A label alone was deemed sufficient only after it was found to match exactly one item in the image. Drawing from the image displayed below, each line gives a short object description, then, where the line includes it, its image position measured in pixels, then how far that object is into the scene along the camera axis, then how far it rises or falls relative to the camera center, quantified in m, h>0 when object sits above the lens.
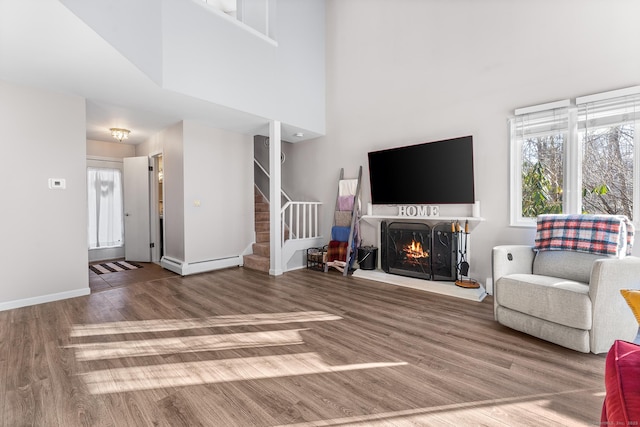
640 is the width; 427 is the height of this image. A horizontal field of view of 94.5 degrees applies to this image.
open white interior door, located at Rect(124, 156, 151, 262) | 5.65 -0.06
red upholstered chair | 0.78 -0.52
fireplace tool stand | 3.49 -0.67
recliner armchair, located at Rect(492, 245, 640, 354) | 1.98 -0.67
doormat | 4.93 -1.05
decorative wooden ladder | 4.59 -0.06
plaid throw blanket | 2.39 -0.25
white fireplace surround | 3.37 -0.97
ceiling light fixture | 4.83 +1.23
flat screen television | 3.57 +0.43
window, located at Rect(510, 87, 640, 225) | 2.71 +0.48
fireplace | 3.74 -0.60
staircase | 4.90 -0.62
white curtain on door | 5.79 -0.02
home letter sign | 3.91 -0.07
